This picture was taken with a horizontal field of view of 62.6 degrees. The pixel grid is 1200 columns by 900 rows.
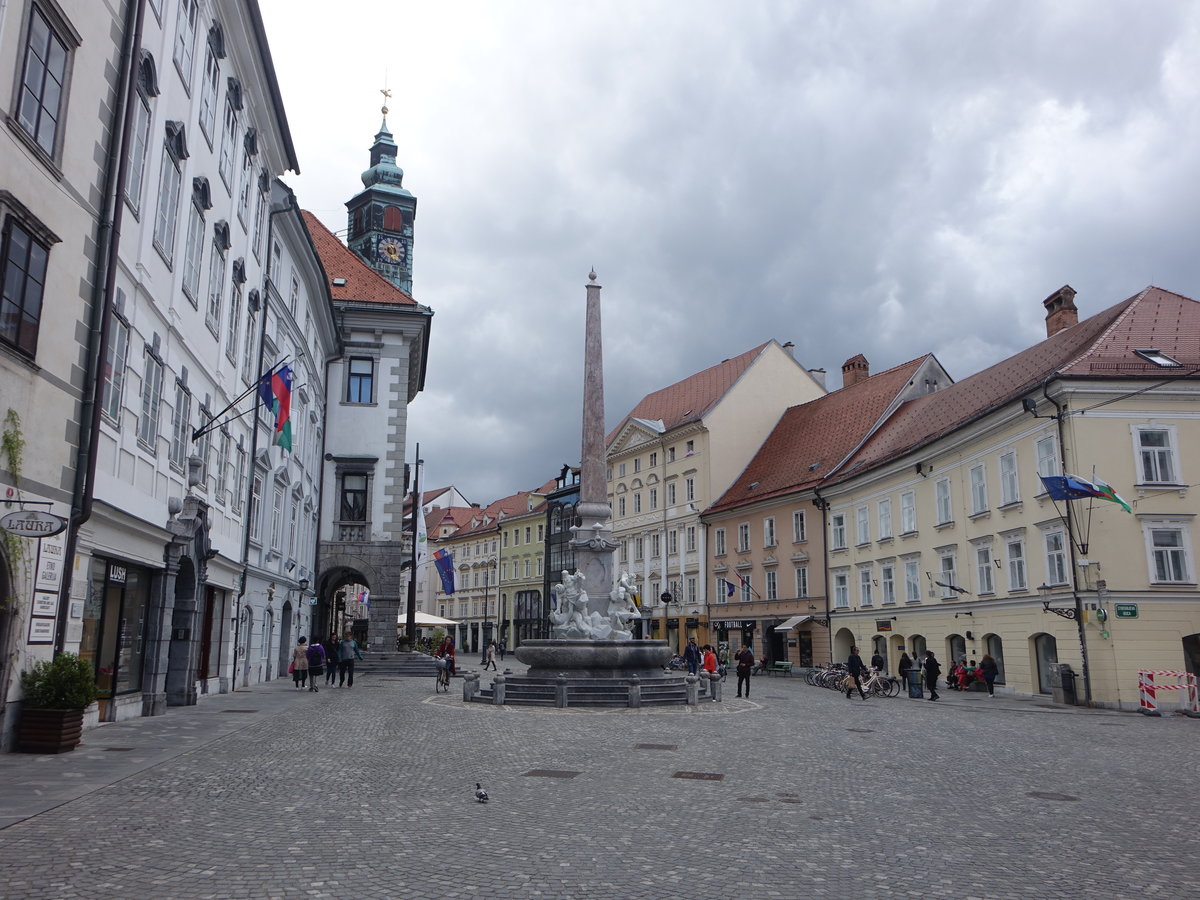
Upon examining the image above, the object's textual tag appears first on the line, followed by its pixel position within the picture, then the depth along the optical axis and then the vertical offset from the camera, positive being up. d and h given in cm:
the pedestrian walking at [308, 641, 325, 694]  2656 -40
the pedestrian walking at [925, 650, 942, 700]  2734 -75
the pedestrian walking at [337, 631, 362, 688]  2823 -36
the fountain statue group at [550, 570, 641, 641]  2491 +79
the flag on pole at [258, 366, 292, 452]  1983 +511
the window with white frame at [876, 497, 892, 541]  3809 +491
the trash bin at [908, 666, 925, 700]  2830 -111
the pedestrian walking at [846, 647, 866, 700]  2744 -68
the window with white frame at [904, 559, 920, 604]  3581 +235
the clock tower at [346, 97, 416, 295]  5431 +2281
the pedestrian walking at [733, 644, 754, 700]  2552 -44
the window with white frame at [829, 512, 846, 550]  4219 +489
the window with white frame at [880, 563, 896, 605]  3753 +241
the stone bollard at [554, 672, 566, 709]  2114 -96
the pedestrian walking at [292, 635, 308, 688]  2658 -47
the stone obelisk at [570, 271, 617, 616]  2591 +393
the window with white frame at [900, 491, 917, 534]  3619 +488
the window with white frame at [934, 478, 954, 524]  3378 +494
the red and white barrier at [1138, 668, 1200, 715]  2373 -102
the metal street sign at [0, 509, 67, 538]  1079 +134
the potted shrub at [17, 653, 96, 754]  1174 -67
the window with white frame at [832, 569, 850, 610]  4144 +238
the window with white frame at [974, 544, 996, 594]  3106 +241
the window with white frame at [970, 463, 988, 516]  3152 +497
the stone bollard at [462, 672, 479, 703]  2262 -95
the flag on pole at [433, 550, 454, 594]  4412 +345
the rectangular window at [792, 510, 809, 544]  4518 +538
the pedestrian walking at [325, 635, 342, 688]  2973 -49
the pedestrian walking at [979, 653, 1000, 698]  2892 -68
